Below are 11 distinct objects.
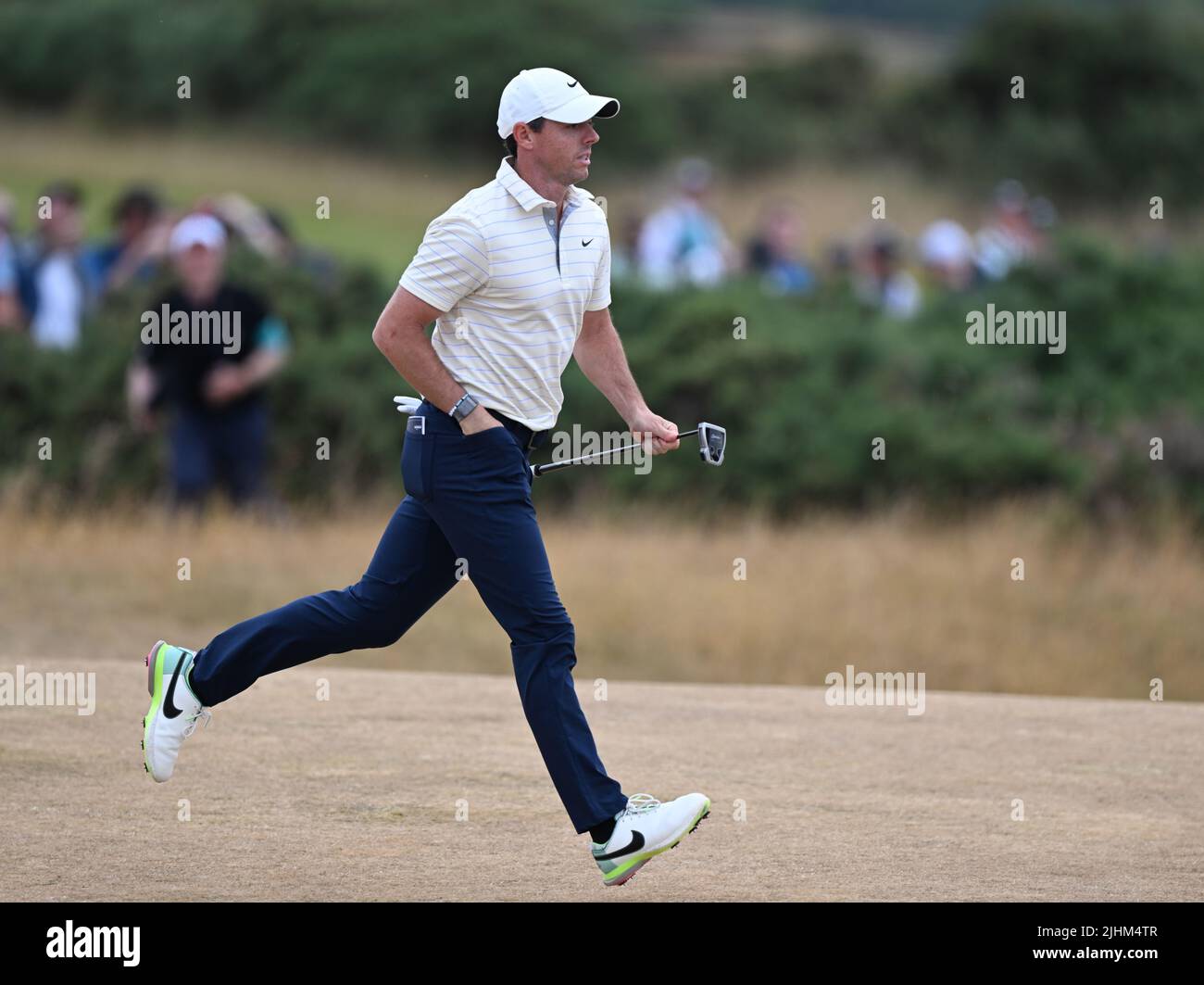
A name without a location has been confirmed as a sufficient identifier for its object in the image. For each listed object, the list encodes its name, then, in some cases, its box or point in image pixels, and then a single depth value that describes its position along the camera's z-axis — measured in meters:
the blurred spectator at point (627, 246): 19.98
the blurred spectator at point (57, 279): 16.42
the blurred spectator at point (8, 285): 16.83
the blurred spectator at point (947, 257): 20.65
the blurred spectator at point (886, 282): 18.55
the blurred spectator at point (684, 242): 19.64
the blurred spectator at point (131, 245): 16.88
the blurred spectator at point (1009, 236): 19.19
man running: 6.32
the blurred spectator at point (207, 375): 13.54
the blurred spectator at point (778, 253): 20.19
